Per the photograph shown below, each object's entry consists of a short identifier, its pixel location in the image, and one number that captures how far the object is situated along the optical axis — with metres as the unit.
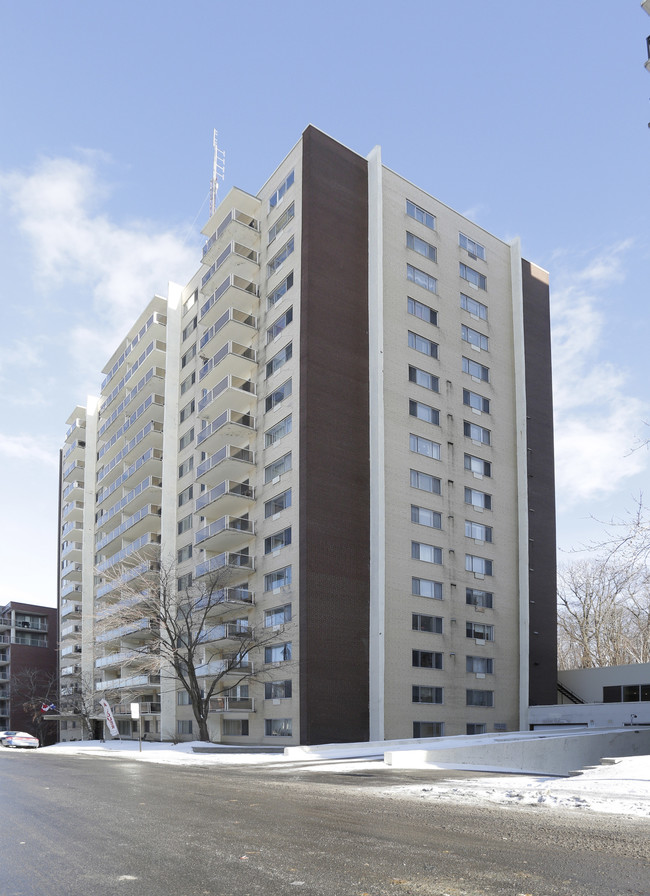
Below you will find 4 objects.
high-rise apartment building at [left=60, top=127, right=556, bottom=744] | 40.94
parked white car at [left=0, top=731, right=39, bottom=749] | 52.78
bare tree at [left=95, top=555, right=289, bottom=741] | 41.34
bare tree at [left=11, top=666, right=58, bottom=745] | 84.93
